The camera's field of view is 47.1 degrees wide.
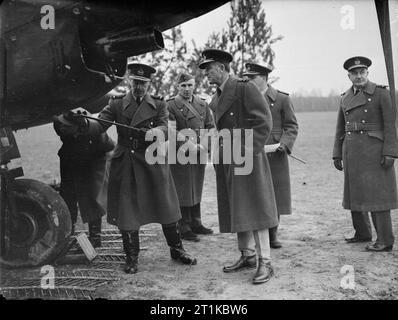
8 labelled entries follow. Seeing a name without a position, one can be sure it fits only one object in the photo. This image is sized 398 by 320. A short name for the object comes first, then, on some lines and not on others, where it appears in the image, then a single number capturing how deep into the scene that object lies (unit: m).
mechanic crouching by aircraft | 5.21
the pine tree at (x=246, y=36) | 7.50
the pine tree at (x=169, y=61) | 8.30
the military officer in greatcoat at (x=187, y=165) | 5.77
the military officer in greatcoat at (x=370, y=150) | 4.74
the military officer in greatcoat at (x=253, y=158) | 3.99
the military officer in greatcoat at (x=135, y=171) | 4.36
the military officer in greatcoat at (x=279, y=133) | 5.24
